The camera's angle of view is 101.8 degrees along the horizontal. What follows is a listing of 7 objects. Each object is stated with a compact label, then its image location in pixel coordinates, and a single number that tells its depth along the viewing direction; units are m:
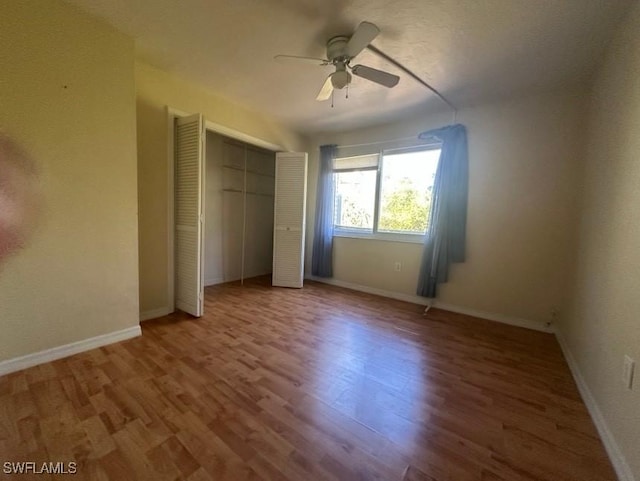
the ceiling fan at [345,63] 1.83
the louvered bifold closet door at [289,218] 3.93
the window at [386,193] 3.49
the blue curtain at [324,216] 4.23
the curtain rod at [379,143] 3.46
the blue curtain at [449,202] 3.08
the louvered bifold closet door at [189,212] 2.59
